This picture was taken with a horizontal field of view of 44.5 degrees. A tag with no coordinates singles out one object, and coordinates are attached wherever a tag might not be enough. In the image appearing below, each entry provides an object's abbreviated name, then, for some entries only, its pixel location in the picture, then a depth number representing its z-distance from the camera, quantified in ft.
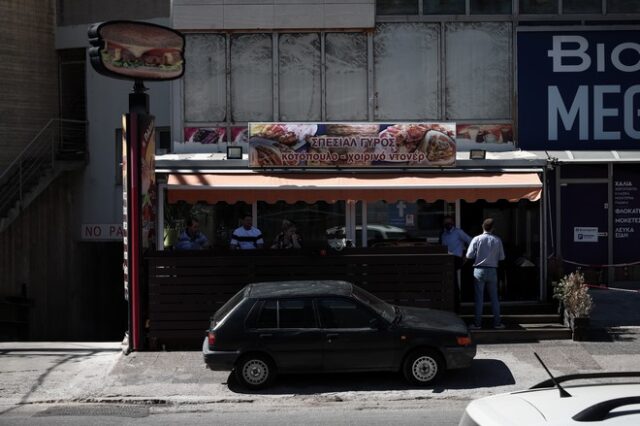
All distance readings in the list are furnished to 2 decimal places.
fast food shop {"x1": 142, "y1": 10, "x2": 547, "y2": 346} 45.01
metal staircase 56.34
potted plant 39.68
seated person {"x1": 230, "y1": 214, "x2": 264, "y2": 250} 44.70
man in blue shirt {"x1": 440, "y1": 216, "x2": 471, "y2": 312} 43.83
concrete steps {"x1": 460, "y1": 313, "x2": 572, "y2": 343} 40.06
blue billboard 49.67
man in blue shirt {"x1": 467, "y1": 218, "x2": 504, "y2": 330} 40.45
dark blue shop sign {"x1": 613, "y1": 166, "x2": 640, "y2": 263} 51.52
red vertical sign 39.75
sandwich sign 39.22
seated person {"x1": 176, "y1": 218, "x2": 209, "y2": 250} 44.91
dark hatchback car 31.86
